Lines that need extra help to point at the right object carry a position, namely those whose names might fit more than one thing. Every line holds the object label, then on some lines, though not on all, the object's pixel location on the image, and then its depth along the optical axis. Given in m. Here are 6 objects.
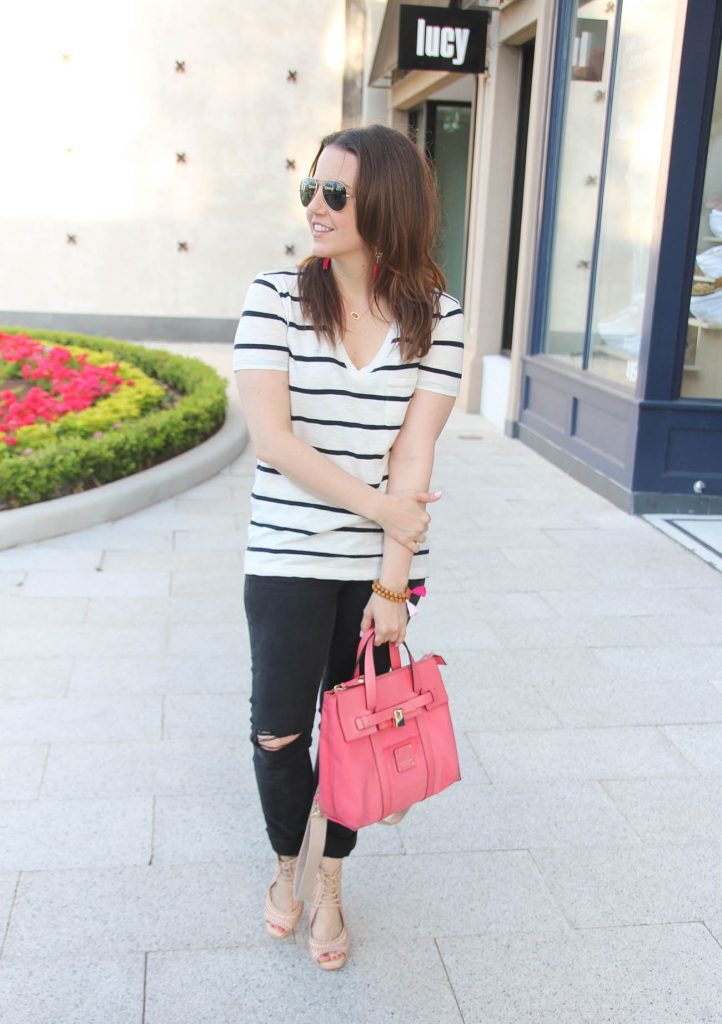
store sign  8.44
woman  2.04
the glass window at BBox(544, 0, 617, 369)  6.94
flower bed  5.64
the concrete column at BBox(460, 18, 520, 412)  8.73
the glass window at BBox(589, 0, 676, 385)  6.05
